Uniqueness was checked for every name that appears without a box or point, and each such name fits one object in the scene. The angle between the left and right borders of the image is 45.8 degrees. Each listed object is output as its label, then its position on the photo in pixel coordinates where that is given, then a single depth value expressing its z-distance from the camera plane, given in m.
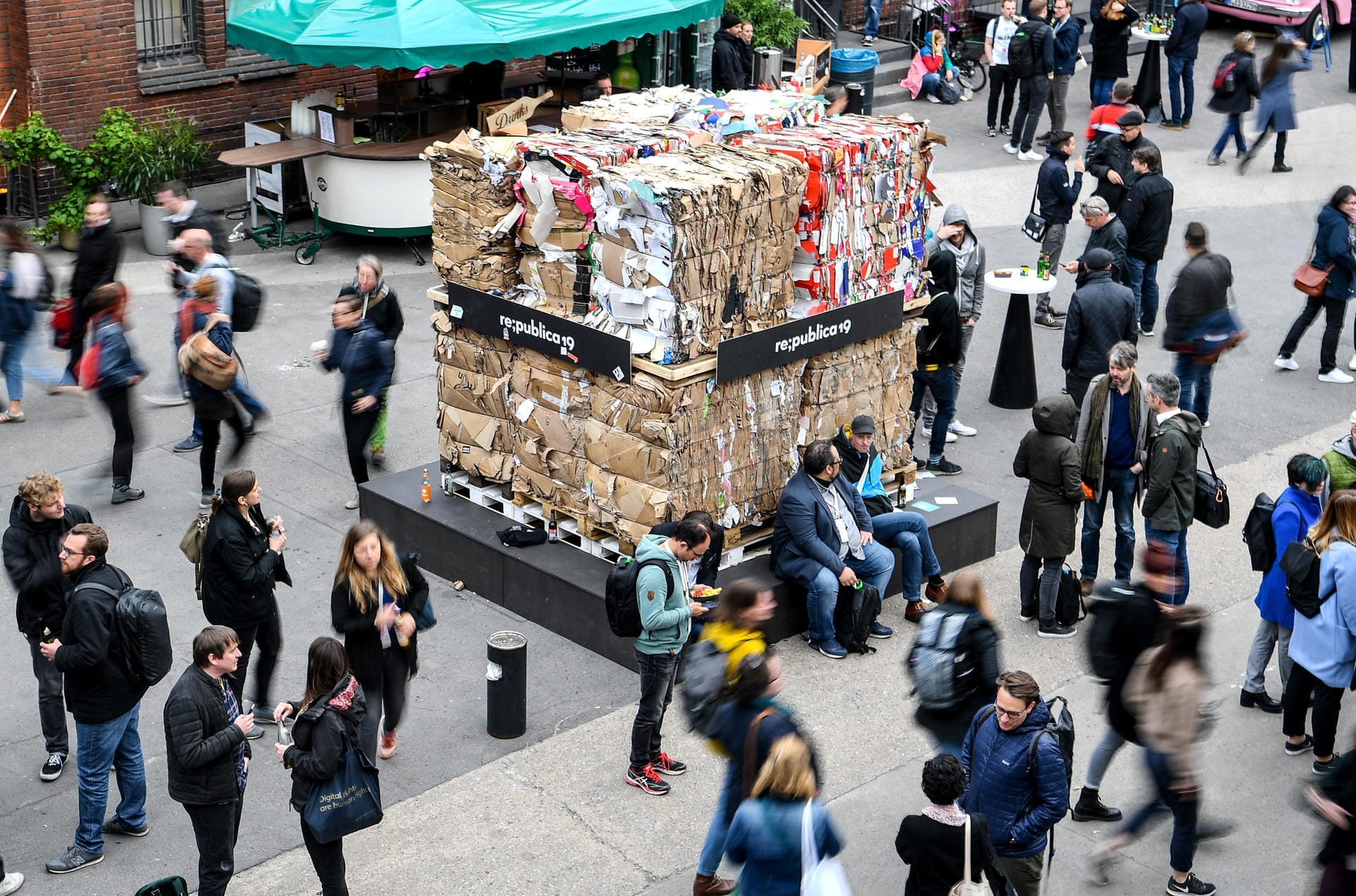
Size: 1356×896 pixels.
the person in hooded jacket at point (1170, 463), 10.17
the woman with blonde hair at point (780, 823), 6.33
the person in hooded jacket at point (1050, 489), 10.16
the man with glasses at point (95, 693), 7.34
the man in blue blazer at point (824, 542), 9.73
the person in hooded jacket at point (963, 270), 12.78
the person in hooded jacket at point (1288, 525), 8.91
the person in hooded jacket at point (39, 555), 8.02
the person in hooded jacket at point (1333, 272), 13.96
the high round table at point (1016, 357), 13.88
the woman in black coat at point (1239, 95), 20.77
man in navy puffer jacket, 6.90
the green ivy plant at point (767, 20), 22.14
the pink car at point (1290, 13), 26.66
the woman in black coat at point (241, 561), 8.35
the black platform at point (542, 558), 10.05
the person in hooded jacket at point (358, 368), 11.20
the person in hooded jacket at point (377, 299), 11.62
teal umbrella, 16.39
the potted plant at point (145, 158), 16.80
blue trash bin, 21.86
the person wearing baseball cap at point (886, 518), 10.30
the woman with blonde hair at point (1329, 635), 8.23
